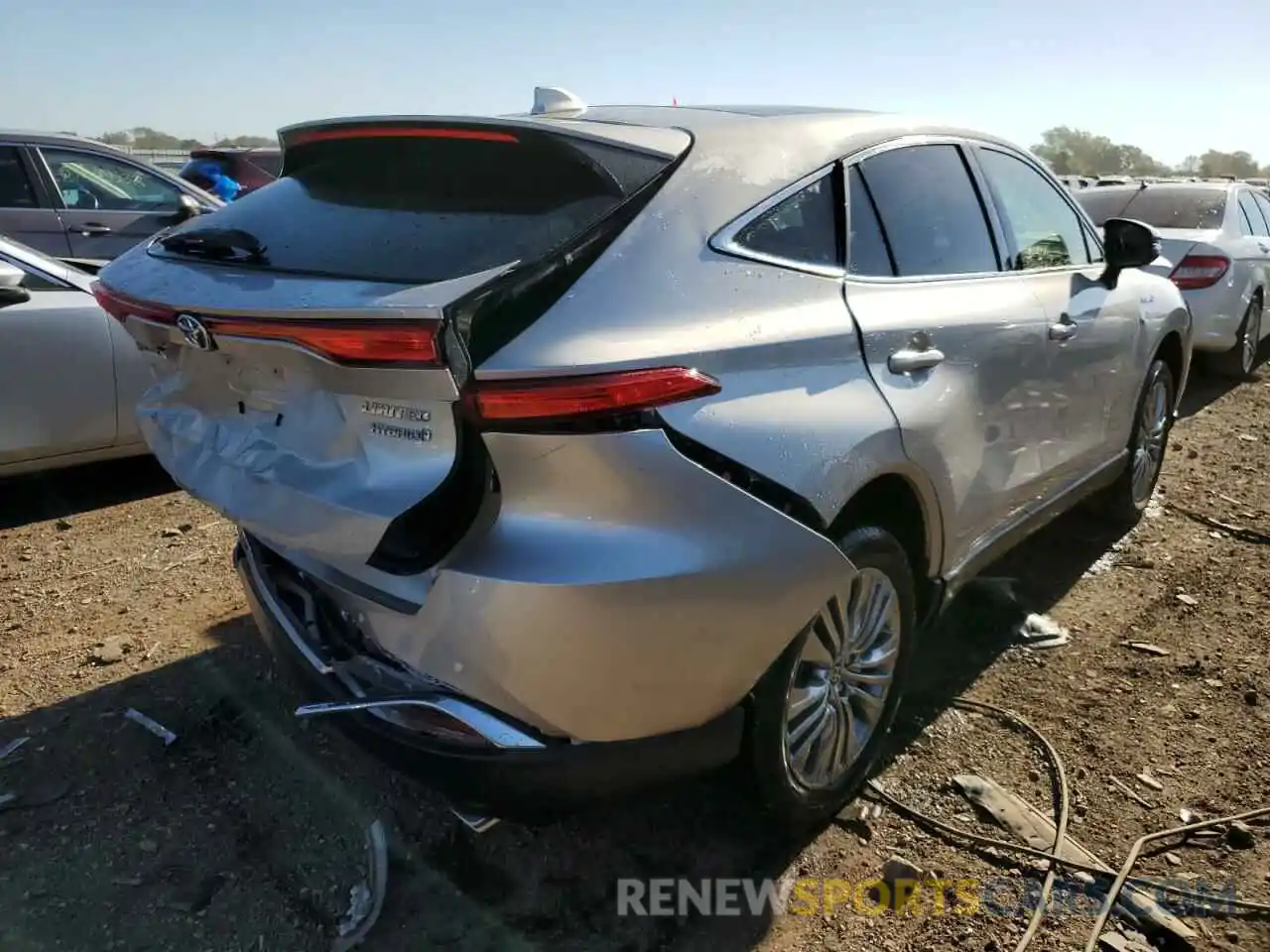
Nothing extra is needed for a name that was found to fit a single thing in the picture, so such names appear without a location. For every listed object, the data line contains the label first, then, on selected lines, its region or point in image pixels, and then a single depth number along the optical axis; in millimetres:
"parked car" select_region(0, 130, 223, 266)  7613
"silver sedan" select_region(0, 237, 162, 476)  4547
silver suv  1974
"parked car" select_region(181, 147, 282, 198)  12586
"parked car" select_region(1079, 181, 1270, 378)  7840
